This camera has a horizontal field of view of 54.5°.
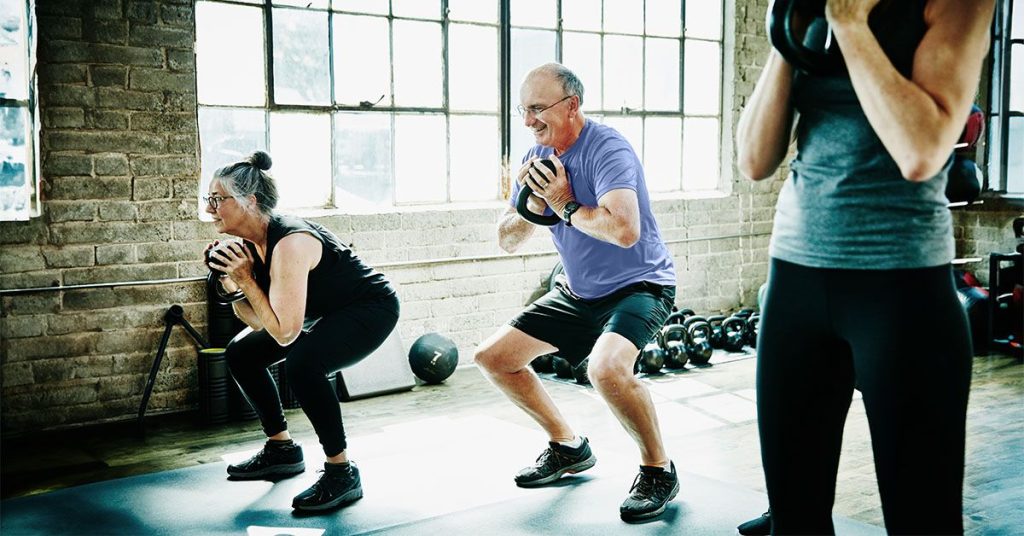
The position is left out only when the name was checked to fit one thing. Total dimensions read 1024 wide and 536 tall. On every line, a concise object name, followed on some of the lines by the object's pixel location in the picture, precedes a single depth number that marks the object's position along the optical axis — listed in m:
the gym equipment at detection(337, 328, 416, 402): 5.04
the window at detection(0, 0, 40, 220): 4.36
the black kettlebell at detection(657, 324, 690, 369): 5.71
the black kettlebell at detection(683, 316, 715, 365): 5.81
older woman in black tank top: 3.17
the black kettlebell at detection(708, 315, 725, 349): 6.23
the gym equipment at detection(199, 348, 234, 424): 4.57
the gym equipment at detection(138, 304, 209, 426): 4.56
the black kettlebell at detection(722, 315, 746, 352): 6.23
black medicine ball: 5.29
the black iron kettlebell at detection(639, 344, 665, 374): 5.53
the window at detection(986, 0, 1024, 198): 6.68
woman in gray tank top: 1.38
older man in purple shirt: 3.09
